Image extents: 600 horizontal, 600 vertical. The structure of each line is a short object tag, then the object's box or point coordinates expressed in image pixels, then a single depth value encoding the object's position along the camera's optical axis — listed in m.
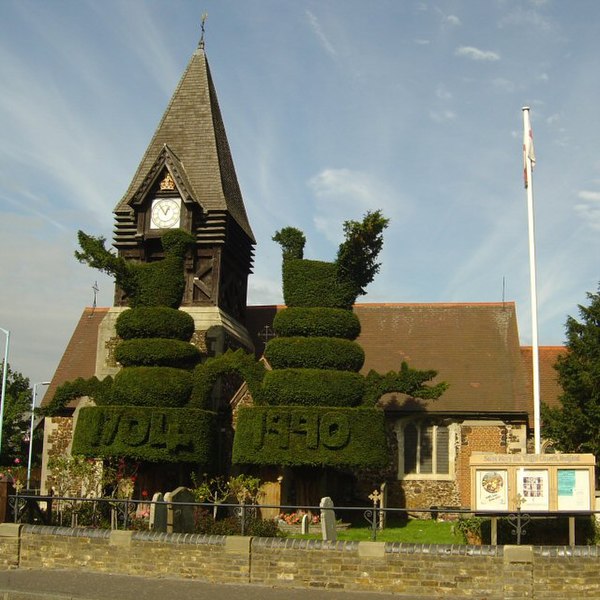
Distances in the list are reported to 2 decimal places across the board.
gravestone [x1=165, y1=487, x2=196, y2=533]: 14.91
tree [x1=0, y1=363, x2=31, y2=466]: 36.34
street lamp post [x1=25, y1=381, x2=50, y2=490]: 30.81
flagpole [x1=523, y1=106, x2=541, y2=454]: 15.80
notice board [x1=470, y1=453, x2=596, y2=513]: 13.53
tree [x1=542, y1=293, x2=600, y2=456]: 21.03
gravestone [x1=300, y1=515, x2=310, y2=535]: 19.06
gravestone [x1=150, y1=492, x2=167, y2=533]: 14.53
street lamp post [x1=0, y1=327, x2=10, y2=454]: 28.80
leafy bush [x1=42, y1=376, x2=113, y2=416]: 22.17
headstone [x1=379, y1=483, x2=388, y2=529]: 21.44
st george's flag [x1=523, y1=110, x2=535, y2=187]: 17.68
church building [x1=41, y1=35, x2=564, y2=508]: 24.64
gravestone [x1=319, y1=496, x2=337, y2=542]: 14.59
